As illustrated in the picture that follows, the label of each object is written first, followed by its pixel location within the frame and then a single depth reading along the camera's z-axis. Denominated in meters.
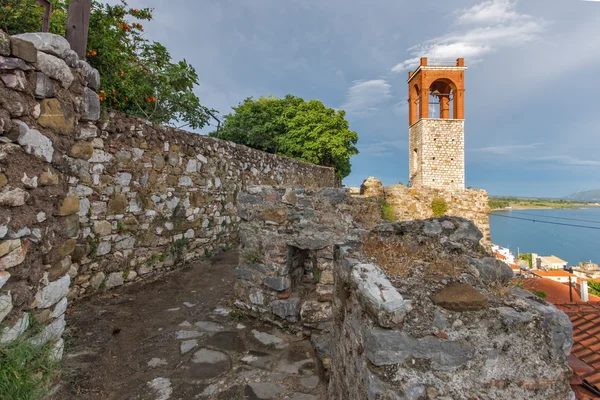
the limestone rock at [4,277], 1.46
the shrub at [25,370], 1.40
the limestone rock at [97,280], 3.58
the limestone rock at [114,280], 3.79
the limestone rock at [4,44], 1.47
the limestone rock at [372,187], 11.90
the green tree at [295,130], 17.14
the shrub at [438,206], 12.50
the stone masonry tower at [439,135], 22.22
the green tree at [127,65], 3.87
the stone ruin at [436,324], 1.27
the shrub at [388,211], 11.24
